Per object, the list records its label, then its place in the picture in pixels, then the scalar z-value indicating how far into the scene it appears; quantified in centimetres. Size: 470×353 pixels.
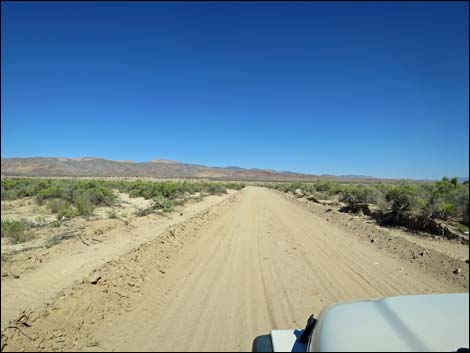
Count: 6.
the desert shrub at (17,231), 725
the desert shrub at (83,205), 1473
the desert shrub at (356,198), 2062
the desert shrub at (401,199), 1366
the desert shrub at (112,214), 1448
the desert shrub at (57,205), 1510
